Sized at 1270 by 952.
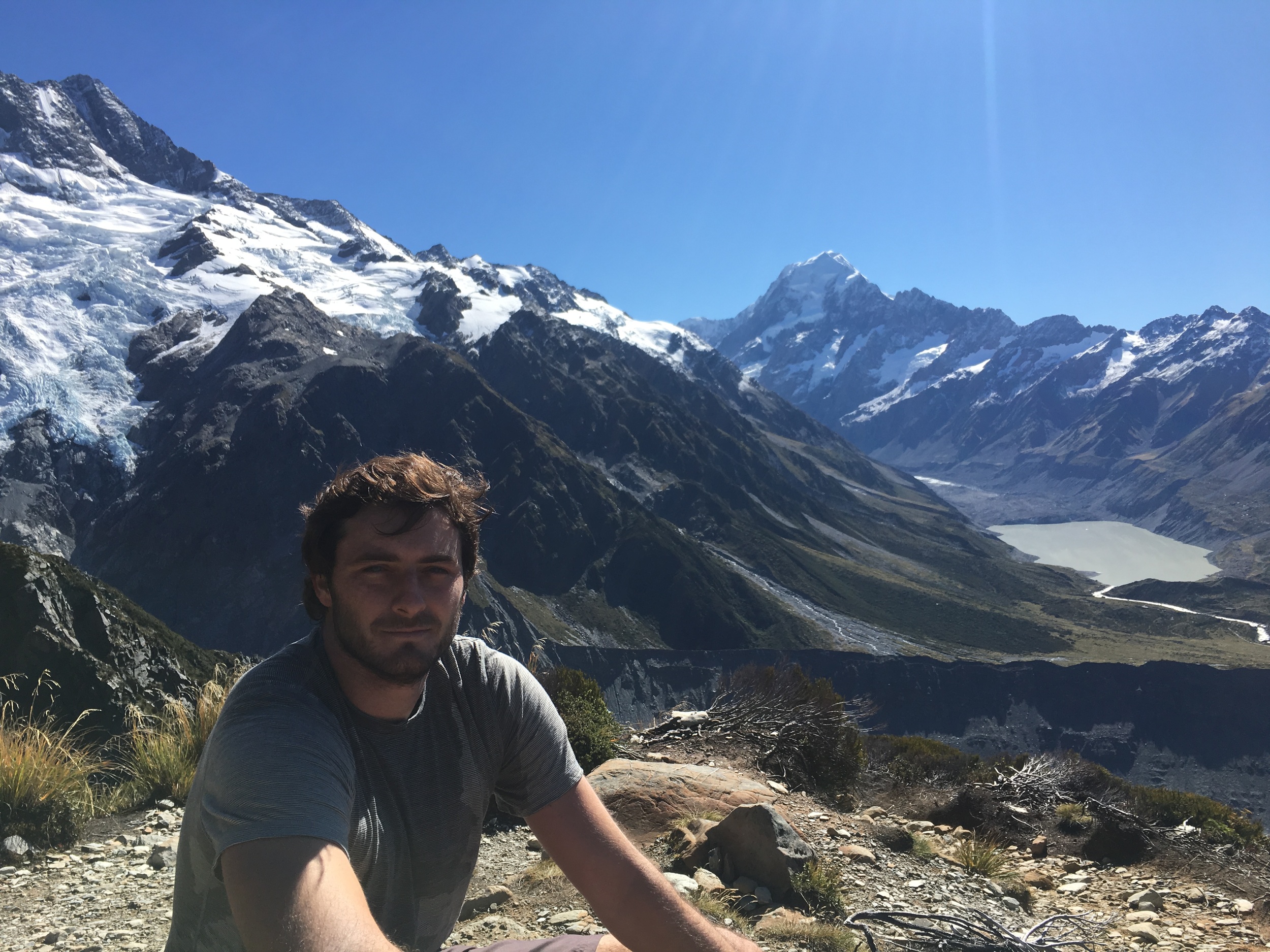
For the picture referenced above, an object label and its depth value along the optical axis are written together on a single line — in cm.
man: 220
